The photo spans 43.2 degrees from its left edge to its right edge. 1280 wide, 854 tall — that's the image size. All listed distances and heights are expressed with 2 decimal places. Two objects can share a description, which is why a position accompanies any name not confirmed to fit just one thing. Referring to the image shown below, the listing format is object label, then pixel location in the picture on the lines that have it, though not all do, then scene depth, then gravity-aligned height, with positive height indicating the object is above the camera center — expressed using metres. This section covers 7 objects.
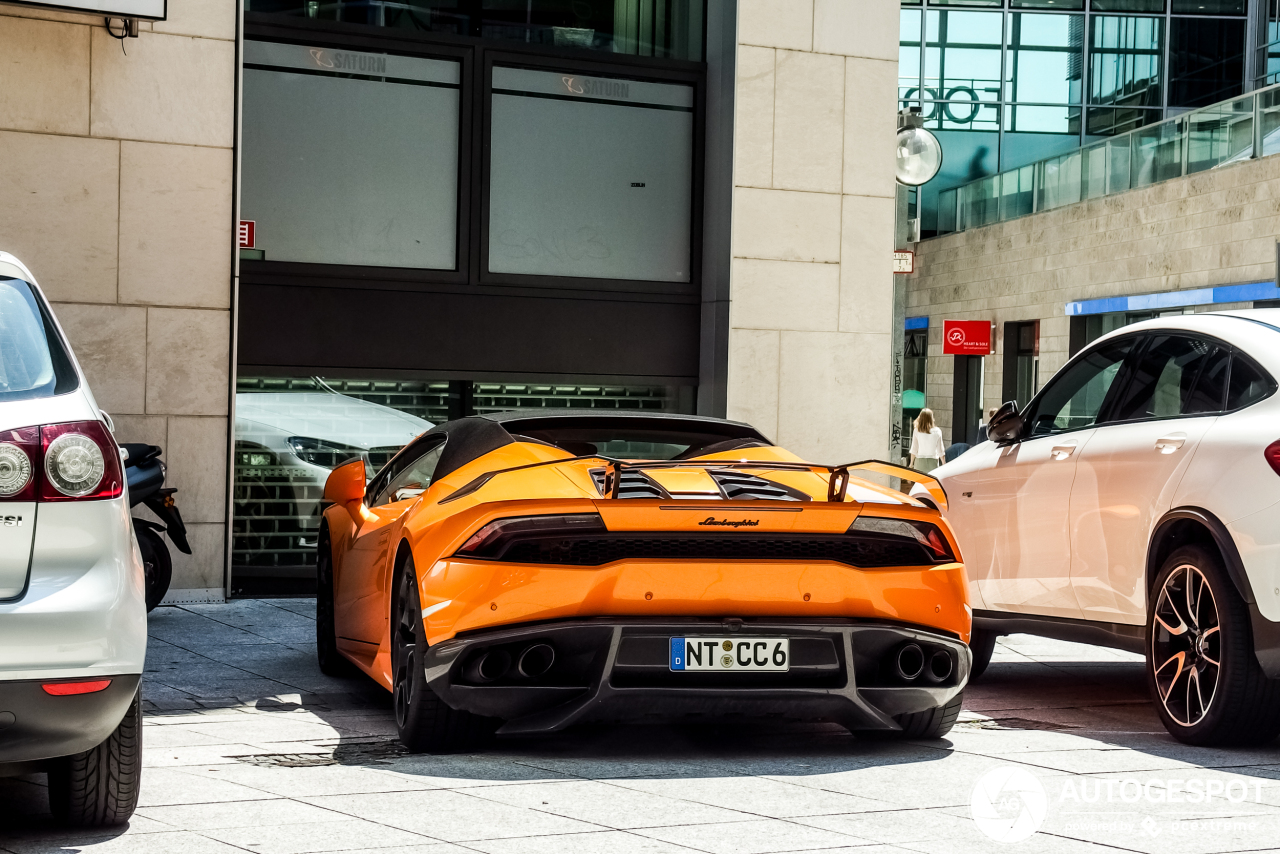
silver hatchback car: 3.87 -0.54
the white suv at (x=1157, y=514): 5.68 -0.55
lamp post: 14.00 +1.78
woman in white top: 23.12 -0.97
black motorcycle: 9.30 -1.03
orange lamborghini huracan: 5.18 -0.76
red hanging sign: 27.22 +0.62
